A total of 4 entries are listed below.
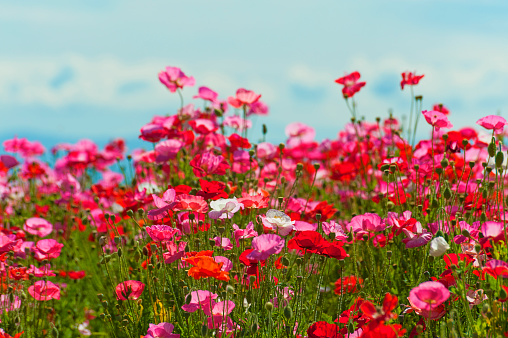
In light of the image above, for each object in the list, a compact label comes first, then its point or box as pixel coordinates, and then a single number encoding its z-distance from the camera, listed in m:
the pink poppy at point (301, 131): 11.27
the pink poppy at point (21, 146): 11.10
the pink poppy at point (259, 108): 10.16
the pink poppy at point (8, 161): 9.59
